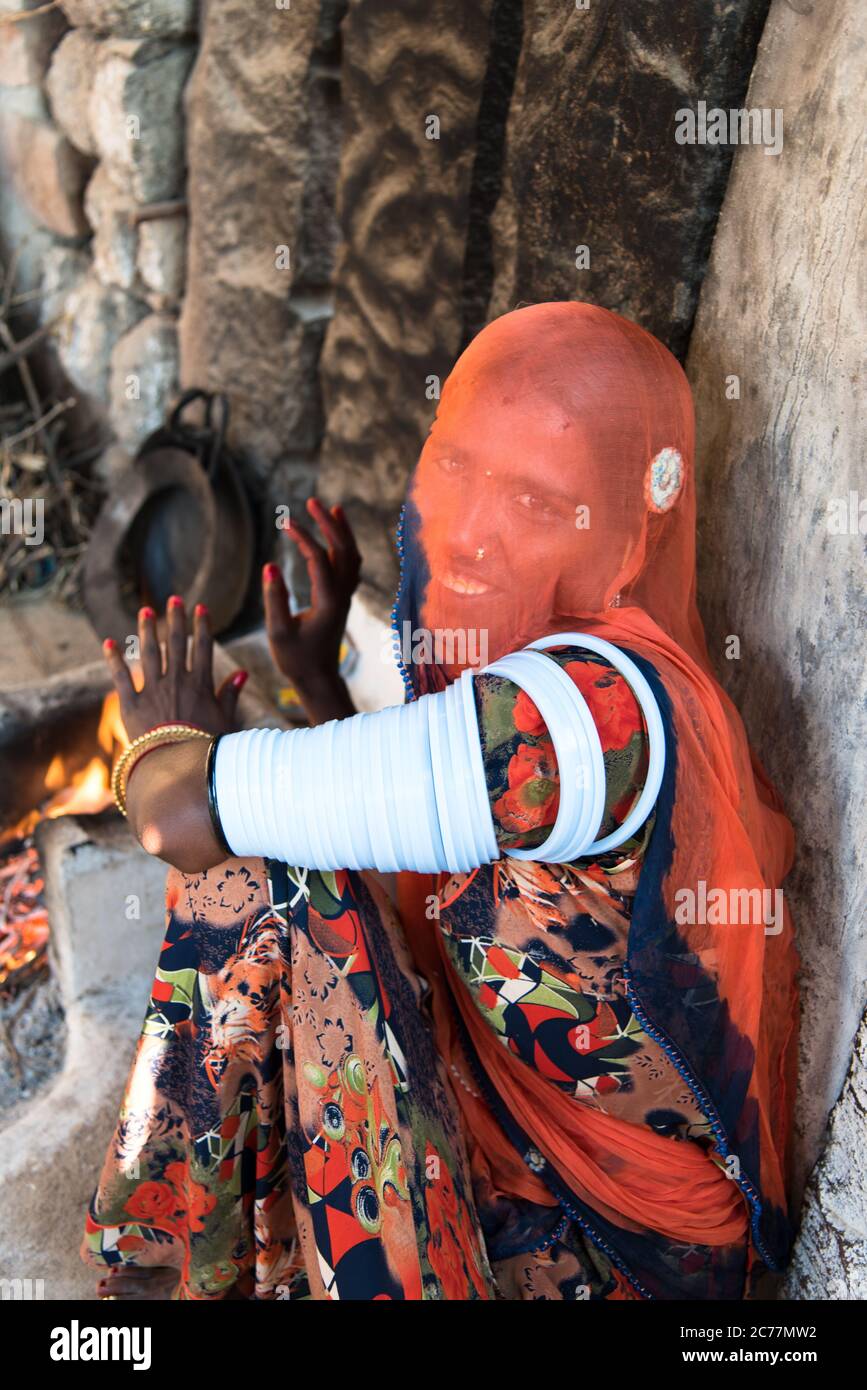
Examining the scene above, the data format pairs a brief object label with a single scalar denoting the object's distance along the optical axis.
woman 1.22
